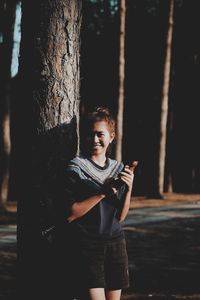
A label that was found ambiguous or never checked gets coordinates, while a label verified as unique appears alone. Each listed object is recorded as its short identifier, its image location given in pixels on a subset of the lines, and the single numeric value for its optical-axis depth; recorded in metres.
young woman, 3.22
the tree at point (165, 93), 20.14
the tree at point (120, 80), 18.72
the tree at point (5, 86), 16.94
